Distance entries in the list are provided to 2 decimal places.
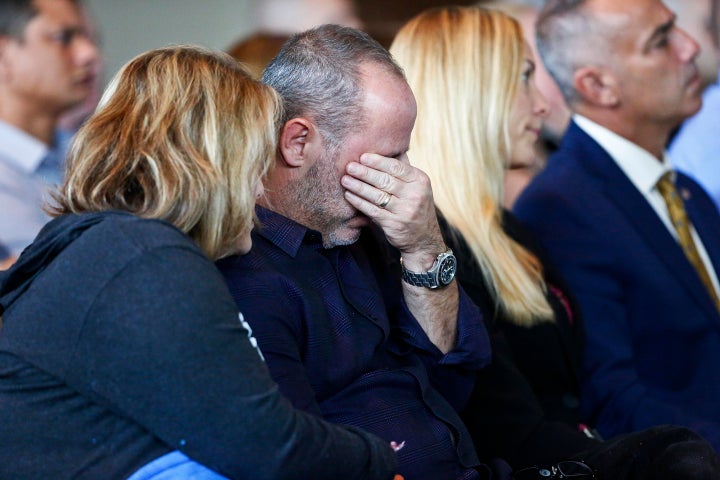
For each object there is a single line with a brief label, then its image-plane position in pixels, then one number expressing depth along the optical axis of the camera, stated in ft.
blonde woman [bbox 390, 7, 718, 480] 15.60
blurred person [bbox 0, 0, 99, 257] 22.22
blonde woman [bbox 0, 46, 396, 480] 8.68
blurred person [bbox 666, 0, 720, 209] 25.67
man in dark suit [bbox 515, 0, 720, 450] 17.48
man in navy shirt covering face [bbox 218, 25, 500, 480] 11.03
